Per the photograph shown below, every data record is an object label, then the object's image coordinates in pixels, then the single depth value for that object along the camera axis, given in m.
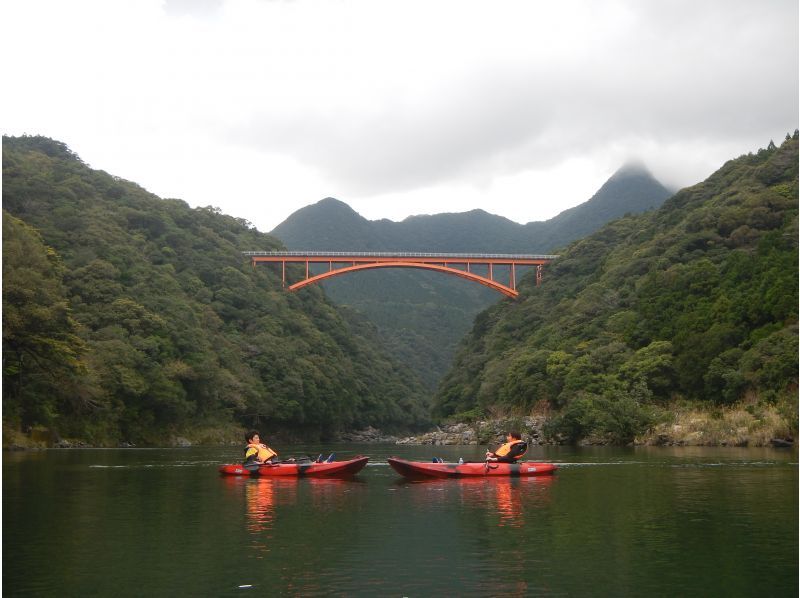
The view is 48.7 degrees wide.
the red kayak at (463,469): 24.03
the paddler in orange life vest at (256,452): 25.28
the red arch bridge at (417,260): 80.44
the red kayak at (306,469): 24.84
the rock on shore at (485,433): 55.56
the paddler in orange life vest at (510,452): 25.02
